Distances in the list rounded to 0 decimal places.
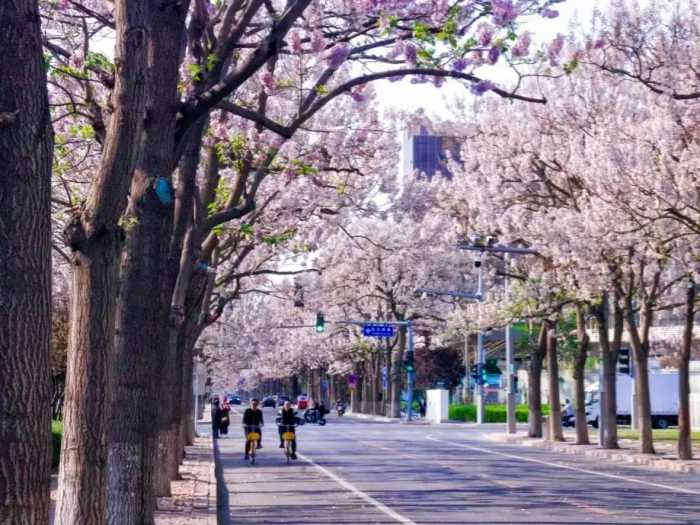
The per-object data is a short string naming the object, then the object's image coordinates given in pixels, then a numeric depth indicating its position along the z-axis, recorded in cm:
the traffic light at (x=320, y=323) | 5912
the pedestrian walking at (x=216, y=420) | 5328
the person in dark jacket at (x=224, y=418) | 5347
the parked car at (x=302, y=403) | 7112
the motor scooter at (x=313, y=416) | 7069
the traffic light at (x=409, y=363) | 7338
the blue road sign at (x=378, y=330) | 7106
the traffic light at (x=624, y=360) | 4225
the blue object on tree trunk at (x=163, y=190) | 1205
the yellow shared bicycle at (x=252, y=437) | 3338
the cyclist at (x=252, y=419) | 3422
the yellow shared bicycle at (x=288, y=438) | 3328
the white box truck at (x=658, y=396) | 6600
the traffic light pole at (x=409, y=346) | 6614
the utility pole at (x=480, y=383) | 6644
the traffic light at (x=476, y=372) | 6662
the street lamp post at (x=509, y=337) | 3775
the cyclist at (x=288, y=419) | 3369
